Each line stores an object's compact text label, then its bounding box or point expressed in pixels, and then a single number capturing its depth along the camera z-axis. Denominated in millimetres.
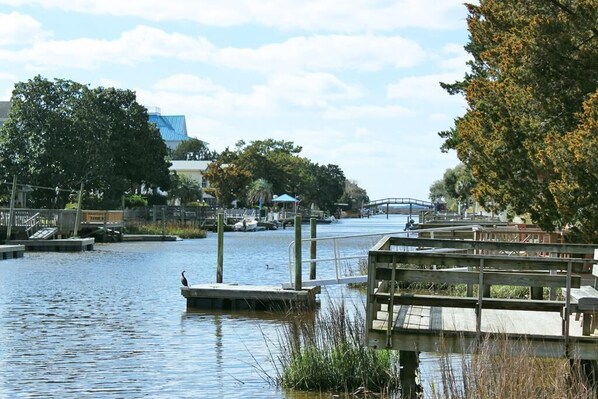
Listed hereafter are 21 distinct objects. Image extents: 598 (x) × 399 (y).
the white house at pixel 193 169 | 166375
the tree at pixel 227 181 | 130000
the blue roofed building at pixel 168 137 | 197438
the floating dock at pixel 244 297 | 25719
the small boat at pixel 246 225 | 108438
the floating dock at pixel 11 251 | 49419
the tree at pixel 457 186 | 88794
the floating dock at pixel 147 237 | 77319
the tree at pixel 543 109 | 20391
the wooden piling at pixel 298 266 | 25625
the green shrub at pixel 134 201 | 98625
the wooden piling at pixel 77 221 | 65125
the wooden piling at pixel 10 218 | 60000
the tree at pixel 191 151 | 190000
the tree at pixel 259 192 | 139375
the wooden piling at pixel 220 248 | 28594
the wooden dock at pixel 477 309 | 11500
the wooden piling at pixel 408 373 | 12164
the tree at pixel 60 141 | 80875
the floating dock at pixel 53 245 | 58969
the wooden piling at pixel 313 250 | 28750
